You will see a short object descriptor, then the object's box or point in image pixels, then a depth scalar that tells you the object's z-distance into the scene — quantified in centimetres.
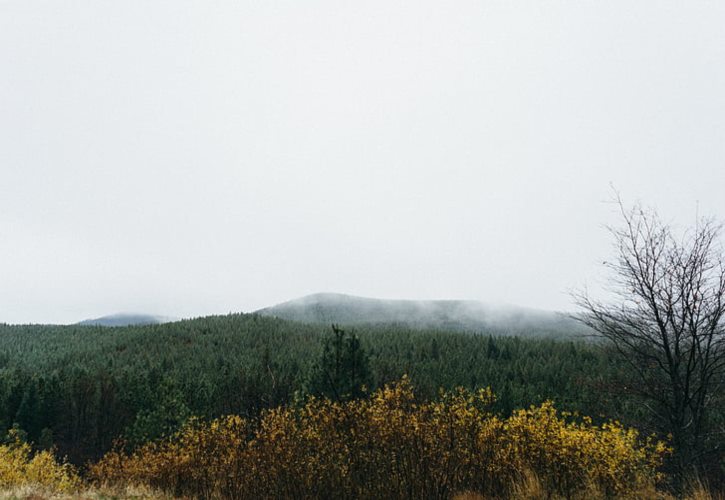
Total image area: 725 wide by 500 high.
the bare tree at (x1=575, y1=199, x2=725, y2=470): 870
